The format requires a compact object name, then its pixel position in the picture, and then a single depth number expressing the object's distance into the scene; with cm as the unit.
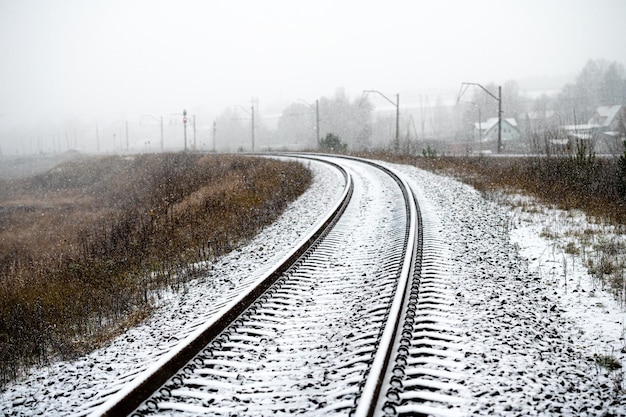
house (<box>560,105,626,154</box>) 6550
